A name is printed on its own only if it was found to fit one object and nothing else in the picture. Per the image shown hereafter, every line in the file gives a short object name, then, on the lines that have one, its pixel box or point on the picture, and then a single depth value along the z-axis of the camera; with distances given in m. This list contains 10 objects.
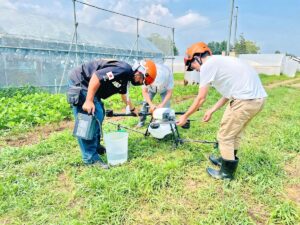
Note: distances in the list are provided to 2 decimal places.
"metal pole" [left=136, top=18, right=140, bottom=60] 14.22
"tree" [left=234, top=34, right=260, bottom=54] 49.16
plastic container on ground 3.46
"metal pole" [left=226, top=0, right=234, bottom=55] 14.98
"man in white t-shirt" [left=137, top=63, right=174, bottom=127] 4.68
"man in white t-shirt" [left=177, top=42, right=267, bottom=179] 2.86
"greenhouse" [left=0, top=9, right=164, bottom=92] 8.52
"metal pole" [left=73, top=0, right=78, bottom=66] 9.68
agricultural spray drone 3.93
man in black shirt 3.14
